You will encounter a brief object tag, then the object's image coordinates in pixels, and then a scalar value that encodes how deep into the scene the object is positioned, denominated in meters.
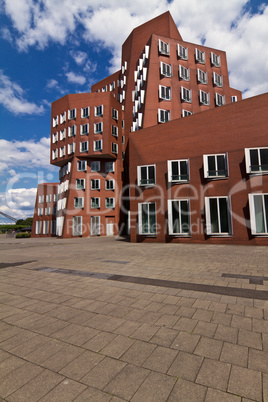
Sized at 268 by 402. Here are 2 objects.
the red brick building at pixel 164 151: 15.92
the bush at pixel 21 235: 43.00
